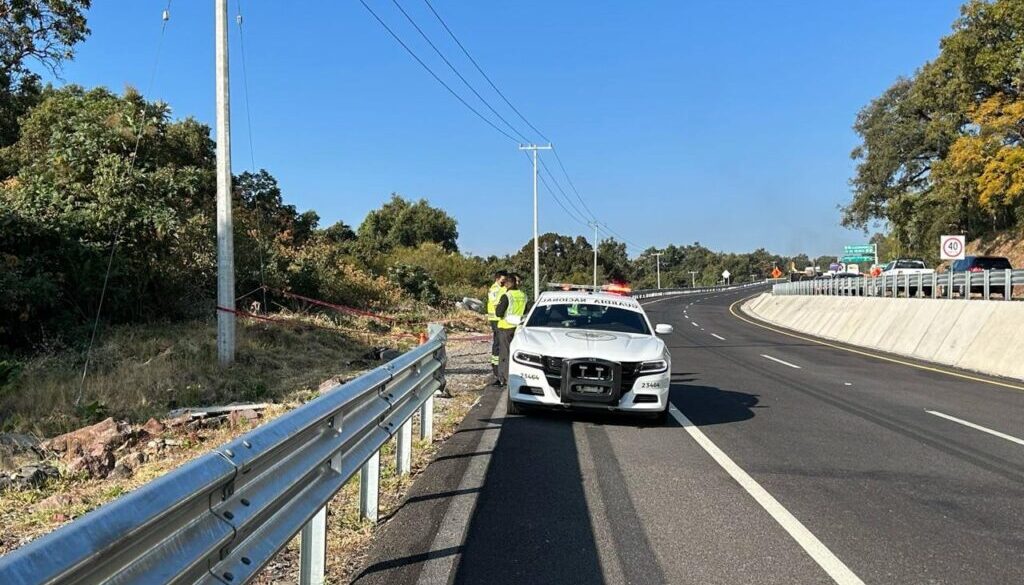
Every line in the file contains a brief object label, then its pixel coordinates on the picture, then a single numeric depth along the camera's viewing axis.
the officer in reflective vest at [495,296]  12.10
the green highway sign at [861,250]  67.25
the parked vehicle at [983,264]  31.09
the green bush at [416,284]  32.74
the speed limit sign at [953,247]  23.14
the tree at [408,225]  78.81
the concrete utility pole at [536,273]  48.18
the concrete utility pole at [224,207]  12.70
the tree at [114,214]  13.91
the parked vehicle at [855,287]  34.72
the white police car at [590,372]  8.20
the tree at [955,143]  35.75
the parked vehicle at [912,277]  27.68
